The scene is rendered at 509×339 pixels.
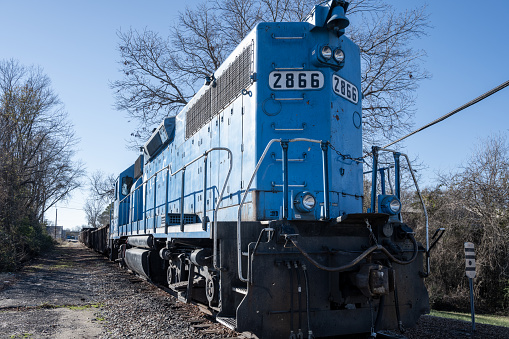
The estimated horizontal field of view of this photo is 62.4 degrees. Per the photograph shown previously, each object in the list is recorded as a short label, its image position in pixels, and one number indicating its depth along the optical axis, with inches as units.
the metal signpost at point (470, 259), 301.7
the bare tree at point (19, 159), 646.5
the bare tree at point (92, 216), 2945.4
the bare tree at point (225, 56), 597.9
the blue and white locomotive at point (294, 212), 160.4
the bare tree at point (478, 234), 518.0
